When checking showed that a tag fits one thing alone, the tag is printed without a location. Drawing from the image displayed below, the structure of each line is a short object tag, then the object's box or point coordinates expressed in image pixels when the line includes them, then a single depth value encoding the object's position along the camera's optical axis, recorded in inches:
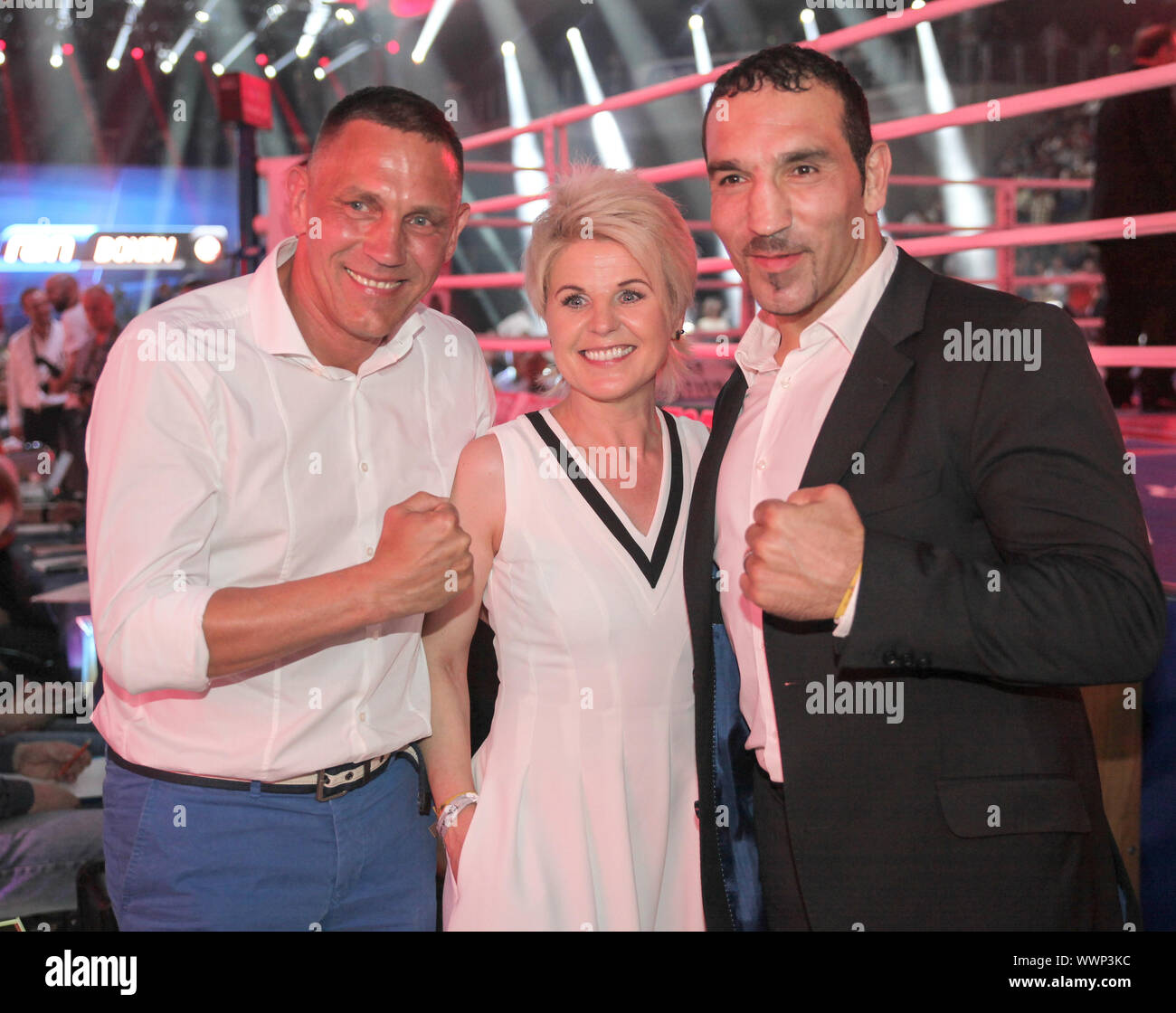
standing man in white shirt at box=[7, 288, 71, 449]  302.0
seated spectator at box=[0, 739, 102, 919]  97.7
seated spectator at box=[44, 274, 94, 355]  320.2
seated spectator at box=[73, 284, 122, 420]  301.1
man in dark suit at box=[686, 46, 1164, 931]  46.2
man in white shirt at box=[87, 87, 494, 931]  58.8
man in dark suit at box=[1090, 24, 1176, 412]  144.0
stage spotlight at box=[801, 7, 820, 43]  424.8
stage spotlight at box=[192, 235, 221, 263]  287.7
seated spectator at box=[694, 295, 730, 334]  467.3
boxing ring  73.5
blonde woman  68.2
